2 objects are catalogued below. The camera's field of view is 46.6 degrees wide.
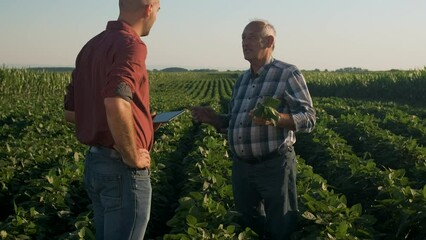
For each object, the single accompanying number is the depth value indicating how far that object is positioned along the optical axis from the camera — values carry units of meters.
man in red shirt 2.48
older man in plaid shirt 3.83
